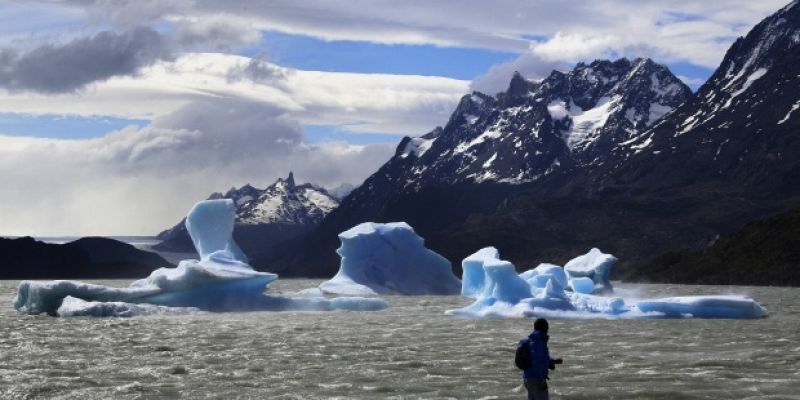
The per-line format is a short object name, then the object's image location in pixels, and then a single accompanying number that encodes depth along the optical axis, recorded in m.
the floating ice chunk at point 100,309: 62.75
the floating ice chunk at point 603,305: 64.12
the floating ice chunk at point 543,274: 84.31
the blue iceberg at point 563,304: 62.32
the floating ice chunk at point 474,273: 78.50
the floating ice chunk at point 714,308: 62.12
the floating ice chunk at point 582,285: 95.88
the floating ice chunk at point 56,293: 66.44
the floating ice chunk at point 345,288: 91.12
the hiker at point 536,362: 22.58
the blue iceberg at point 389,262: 95.44
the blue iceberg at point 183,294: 66.06
